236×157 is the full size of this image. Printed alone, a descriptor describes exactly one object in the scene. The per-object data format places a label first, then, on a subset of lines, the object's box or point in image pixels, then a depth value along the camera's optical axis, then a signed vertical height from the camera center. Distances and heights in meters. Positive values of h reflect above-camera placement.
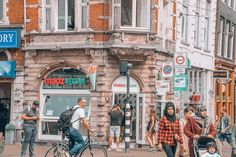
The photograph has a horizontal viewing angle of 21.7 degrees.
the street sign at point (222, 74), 32.74 +0.14
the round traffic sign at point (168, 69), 22.89 +0.28
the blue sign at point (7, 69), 28.67 +0.30
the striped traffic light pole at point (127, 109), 24.19 -1.33
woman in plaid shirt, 15.27 -1.37
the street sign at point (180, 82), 21.75 -0.20
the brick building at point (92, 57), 26.95 +0.88
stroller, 14.94 -1.67
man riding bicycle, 17.03 -1.59
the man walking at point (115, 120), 25.06 -1.80
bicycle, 17.14 -2.10
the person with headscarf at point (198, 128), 15.14 -1.27
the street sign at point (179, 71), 22.03 +0.20
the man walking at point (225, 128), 25.91 -2.17
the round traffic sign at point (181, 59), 22.36 +0.64
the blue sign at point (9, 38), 28.69 +1.76
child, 13.88 -1.68
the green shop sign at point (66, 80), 27.62 -0.18
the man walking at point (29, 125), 19.31 -1.57
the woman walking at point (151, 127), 26.16 -2.17
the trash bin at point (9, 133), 27.86 -2.60
